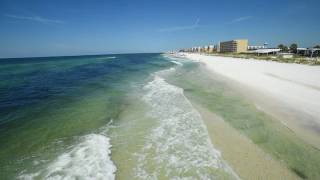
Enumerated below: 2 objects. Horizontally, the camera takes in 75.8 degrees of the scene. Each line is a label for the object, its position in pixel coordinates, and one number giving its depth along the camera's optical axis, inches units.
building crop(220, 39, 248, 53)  5433.1
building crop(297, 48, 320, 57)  2453.7
